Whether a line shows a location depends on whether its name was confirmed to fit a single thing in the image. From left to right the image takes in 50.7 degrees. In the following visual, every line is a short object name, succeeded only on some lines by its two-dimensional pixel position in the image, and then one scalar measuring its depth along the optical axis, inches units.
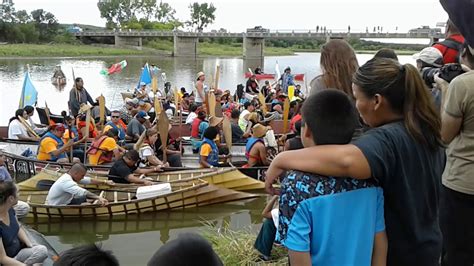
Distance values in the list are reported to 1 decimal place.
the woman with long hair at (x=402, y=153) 72.6
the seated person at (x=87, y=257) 75.0
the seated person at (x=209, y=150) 345.7
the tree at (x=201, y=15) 3257.9
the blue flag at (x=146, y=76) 713.2
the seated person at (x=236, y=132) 410.0
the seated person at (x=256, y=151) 331.3
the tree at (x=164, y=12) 3449.8
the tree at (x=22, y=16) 2578.7
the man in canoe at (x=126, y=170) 312.0
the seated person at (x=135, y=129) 399.2
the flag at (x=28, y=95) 528.8
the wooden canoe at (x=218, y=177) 327.4
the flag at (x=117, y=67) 700.9
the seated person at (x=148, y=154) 348.2
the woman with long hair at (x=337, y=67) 102.0
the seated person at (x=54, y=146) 353.7
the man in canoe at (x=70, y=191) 273.4
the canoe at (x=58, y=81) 1054.4
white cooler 298.8
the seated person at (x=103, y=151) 350.0
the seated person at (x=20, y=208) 218.9
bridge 2213.3
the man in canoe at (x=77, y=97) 493.4
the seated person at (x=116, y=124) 390.4
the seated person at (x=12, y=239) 162.1
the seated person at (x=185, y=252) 56.9
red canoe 808.3
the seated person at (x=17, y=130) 407.5
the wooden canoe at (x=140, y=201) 281.9
